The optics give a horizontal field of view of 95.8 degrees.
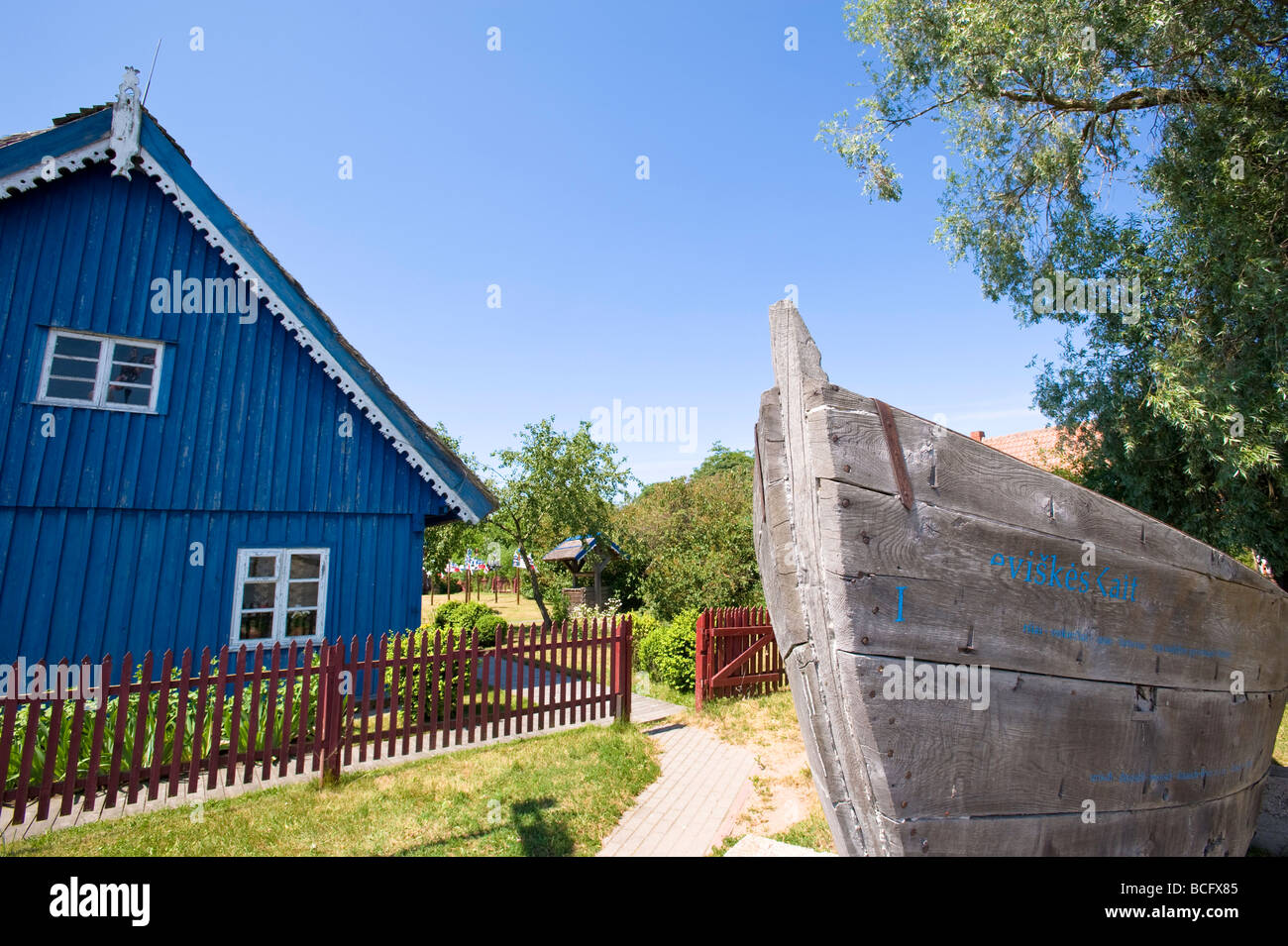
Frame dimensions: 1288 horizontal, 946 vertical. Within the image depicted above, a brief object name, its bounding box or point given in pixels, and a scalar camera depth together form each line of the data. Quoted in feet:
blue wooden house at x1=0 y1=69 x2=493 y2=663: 24.76
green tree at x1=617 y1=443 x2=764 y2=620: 52.75
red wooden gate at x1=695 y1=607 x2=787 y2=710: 34.58
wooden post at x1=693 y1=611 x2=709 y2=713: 33.96
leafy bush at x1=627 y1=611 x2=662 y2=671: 47.42
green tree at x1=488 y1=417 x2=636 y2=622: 65.51
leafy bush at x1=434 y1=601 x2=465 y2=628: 67.23
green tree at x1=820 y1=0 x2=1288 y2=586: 27.22
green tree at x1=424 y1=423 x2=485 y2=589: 75.00
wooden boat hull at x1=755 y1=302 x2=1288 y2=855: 7.88
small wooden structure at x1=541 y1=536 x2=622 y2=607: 72.90
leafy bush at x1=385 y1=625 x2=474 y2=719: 23.54
